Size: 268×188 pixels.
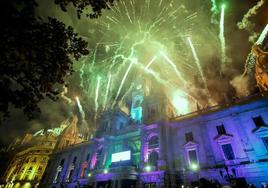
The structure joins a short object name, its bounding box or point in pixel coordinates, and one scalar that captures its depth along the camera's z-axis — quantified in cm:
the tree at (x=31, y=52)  766
